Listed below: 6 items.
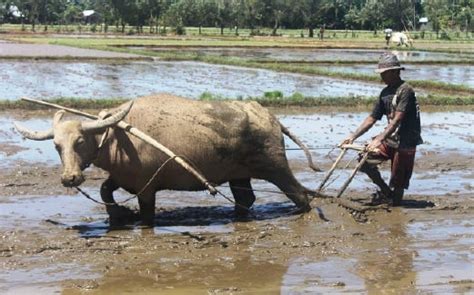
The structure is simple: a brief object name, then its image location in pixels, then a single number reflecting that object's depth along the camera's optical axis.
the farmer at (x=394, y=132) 7.52
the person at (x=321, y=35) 59.77
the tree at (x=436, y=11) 70.90
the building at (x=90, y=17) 88.99
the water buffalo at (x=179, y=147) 6.74
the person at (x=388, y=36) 48.40
